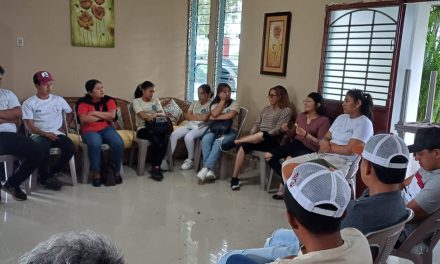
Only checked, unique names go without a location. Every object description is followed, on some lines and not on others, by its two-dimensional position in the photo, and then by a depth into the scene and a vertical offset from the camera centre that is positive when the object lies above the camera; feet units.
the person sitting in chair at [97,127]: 13.34 -2.42
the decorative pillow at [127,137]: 14.78 -2.93
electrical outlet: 15.17 +0.44
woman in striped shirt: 13.82 -2.31
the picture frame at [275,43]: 14.57 +0.88
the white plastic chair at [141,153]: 14.56 -3.40
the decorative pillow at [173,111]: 16.97 -2.13
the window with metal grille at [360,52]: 11.47 +0.56
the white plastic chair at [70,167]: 12.47 -3.69
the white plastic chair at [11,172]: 12.18 -3.65
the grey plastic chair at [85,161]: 13.35 -3.50
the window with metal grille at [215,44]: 17.24 +0.88
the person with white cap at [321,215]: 3.74 -1.40
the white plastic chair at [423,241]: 6.42 -2.81
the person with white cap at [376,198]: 5.35 -1.75
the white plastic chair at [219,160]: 15.17 -3.22
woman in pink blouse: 12.76 -2.12
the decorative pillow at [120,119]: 16.01 -2.44
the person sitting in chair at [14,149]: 11.53 -2.77
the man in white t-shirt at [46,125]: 12.46 -2.25
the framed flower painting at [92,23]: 16.20 +1.42
